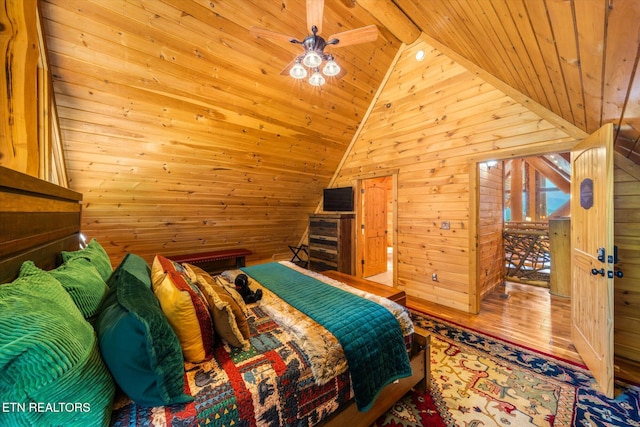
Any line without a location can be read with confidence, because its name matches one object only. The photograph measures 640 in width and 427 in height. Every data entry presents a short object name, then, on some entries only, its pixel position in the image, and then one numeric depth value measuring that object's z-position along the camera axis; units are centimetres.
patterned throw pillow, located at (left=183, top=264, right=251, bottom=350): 125
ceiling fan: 173
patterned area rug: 156
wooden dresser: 436
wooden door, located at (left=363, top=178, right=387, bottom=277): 477
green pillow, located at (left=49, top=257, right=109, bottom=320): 108
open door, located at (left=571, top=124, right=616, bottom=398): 170
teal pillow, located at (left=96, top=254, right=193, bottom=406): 85
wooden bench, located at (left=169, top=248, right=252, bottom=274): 408
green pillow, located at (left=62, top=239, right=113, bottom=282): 152
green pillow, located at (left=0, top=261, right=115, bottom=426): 60
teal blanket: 131
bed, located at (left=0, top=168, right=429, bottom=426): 85
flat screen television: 453
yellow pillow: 113
